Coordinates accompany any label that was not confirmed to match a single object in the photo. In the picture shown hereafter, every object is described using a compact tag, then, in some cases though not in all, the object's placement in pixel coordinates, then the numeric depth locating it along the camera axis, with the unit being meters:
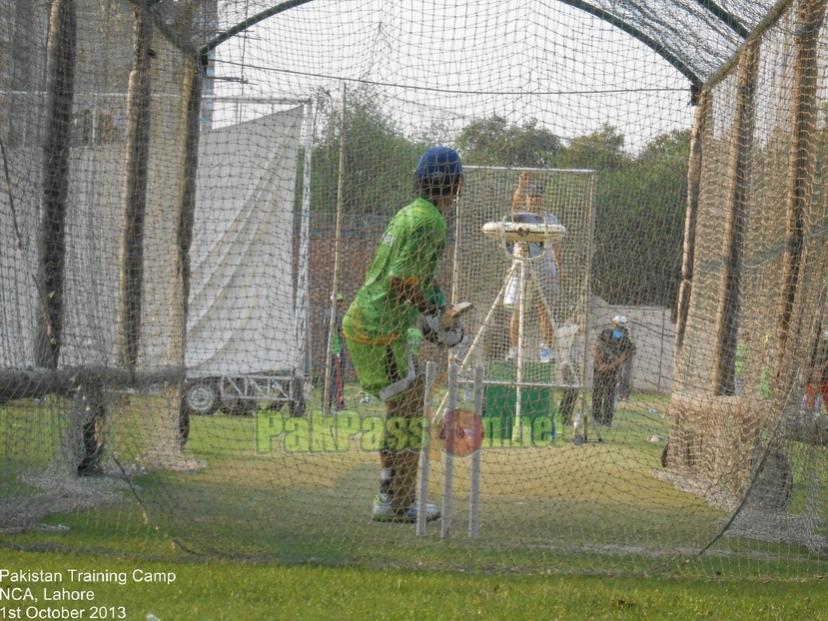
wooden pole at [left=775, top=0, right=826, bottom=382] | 11.83
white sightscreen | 16.41
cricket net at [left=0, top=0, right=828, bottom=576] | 11.67
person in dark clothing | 21.77
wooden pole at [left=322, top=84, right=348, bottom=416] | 15.61
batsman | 11.98
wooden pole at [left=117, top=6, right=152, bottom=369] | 14.02
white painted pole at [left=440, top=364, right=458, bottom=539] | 11.00
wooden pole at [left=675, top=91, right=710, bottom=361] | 16.17
